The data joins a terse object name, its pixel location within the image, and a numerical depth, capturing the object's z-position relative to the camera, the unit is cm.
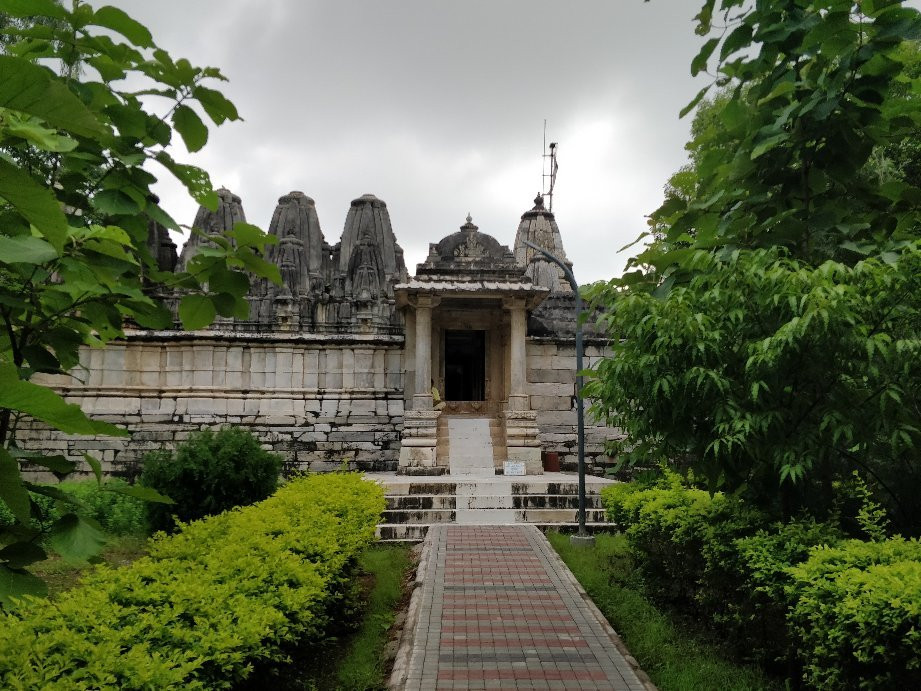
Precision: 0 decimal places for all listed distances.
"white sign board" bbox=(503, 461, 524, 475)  1297
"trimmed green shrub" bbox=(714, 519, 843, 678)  434
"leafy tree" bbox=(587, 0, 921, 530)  352
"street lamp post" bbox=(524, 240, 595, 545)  909
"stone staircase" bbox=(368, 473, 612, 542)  1031
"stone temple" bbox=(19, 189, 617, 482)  1395
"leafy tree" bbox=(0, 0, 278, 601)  138
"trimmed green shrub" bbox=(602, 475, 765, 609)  529
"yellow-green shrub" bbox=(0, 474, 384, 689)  262
